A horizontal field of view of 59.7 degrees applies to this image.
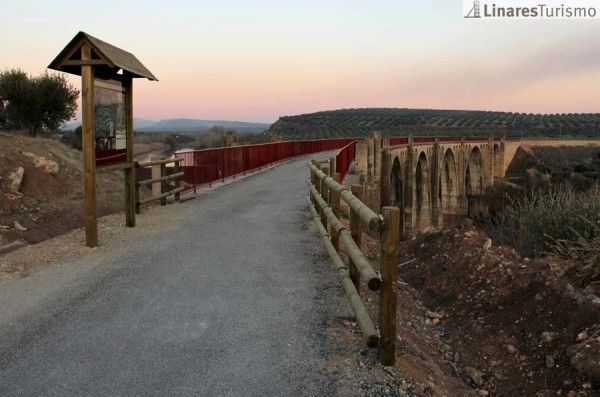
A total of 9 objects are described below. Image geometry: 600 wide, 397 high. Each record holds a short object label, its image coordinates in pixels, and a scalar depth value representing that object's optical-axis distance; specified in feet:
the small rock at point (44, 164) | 51.31
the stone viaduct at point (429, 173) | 83.30
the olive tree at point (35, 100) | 74.54
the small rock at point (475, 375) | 16.99
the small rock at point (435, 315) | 23.23
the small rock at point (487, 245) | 28.24
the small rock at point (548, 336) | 17.36
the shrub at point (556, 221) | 30.58
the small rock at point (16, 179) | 46.01
